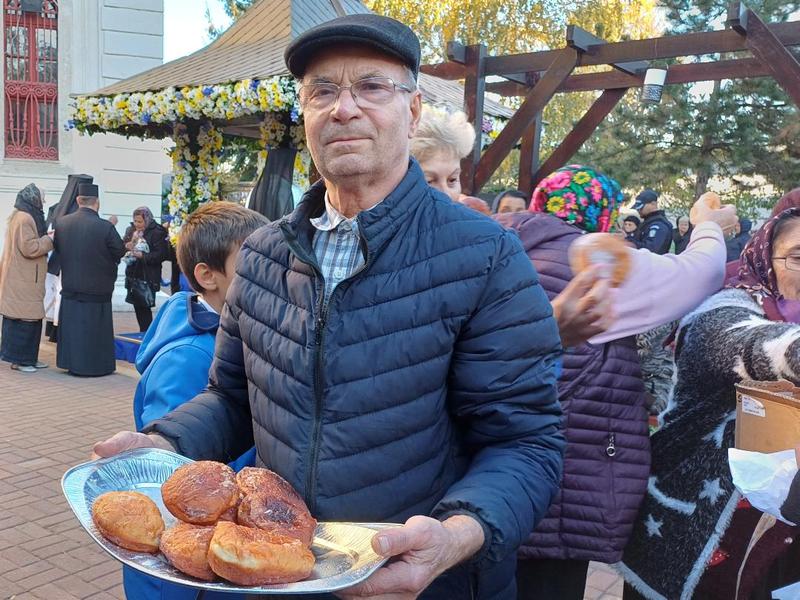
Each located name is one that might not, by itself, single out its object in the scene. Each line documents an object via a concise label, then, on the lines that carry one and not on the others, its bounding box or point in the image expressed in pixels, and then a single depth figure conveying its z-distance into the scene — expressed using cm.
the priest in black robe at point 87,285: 784
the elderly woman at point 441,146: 267
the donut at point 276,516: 129
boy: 210
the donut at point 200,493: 133
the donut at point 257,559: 118
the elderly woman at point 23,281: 798
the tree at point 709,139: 1606
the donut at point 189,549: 122
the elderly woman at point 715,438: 210
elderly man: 141
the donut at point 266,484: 135
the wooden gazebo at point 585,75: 644
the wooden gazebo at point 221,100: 701
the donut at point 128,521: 127
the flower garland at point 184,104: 663
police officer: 753
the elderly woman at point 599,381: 220
